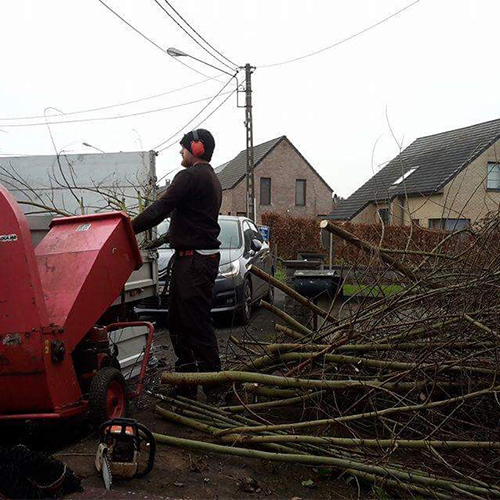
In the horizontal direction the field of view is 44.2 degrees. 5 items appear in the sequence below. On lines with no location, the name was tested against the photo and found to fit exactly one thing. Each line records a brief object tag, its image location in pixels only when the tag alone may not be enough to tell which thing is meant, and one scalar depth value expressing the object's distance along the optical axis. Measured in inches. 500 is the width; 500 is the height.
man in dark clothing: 186.2
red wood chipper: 132.2
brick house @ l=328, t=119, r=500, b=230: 1053.8
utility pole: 882.1
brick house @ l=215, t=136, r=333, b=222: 1706.4
